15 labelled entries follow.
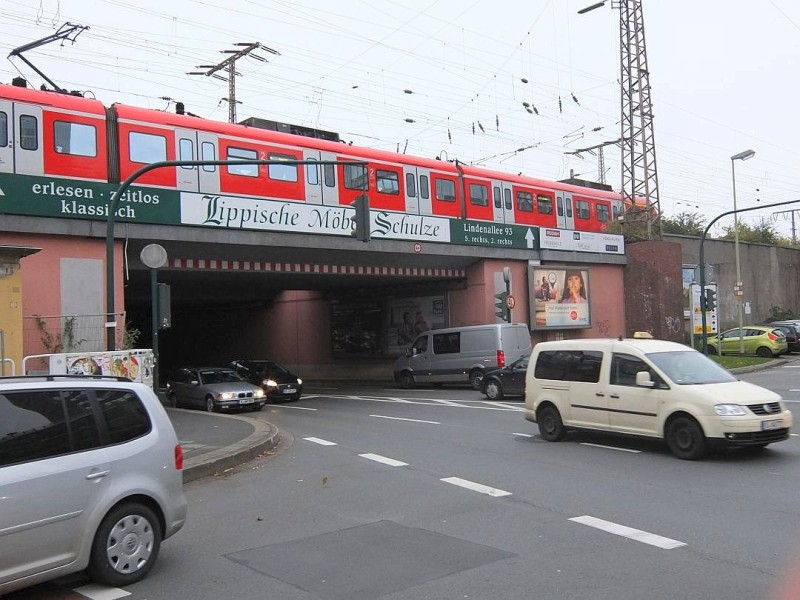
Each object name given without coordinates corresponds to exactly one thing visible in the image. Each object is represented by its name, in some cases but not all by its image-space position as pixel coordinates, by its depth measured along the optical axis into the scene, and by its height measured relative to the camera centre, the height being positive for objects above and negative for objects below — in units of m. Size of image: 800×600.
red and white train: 16.86 +4.88
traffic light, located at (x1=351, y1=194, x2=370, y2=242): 15.40 +2.30
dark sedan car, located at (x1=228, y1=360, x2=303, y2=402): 23.11 -1.65
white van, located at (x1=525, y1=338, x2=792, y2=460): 9.52 -1.15
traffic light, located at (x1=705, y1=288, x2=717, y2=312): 27.28 +0.64
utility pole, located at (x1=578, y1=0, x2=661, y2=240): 32.38 +9.38
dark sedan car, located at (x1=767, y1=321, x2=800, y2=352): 32.66 -0.98
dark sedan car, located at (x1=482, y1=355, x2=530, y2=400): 19.95 -1.65
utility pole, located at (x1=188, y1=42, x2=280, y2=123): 38.25 +14.09
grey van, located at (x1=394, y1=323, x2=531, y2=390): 24.03 -1.02
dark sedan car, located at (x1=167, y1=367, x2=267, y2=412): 19.77 -1.65
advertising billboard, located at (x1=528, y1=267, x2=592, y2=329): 29.73 +0.93
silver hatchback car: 4.70 -1.01
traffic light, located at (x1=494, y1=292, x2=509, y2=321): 24.76 +0.51
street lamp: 30.17 +6.53
